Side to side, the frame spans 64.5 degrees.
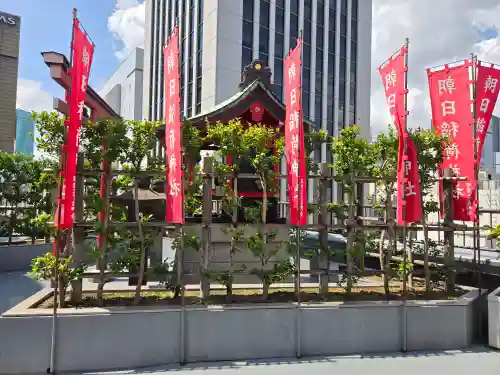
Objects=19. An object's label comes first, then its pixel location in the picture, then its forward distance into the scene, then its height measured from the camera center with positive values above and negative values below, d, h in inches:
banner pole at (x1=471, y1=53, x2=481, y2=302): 294.0 +46.5
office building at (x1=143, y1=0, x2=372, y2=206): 1143.0 +515.0
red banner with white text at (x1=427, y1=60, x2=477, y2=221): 298.4 +67.3
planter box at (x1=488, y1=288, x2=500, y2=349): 260.1 -71.3
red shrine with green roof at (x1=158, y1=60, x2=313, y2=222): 387.9 +97.5
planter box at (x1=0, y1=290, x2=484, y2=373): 218.8 -74.0
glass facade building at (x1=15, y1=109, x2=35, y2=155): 1809.8 +342.0
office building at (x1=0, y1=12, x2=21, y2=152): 1443.2 +484.9
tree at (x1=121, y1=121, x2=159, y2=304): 257.3 +39.8
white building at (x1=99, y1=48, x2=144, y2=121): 1779.0 +569.2
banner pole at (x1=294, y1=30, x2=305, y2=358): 241.6 -20.2
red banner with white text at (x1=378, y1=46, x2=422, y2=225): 254.4 +37.2
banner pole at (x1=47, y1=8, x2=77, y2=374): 217.6 -23.1
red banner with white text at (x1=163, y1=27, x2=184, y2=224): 235.6 +43.0
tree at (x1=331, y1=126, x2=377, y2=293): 285.9 +34.9
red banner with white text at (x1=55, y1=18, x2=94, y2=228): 220.8 +42.6
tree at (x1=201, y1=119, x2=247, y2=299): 266.4 +35.7
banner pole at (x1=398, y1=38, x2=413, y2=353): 252.2 +34.4
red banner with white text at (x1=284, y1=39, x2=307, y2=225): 249.6 +42.2
